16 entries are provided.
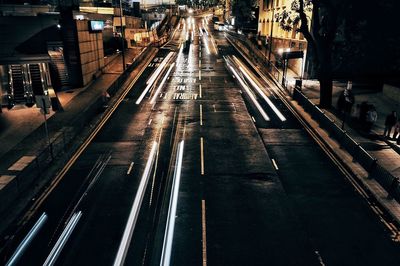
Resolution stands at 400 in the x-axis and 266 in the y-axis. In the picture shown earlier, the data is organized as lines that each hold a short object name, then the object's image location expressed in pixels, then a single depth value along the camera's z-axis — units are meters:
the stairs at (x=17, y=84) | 28.17
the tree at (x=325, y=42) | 24.73
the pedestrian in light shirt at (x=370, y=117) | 20.88
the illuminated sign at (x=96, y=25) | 36.50
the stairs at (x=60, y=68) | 33.38
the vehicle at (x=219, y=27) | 102.70
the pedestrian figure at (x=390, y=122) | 19.50
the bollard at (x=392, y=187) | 13.16
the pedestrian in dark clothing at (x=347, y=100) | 23.33
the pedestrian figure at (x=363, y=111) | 21.67
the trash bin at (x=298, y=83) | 31.87
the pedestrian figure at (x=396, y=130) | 19.16
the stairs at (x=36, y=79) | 29.15
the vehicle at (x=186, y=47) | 61.33
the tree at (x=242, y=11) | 95.94
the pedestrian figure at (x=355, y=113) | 23.32
